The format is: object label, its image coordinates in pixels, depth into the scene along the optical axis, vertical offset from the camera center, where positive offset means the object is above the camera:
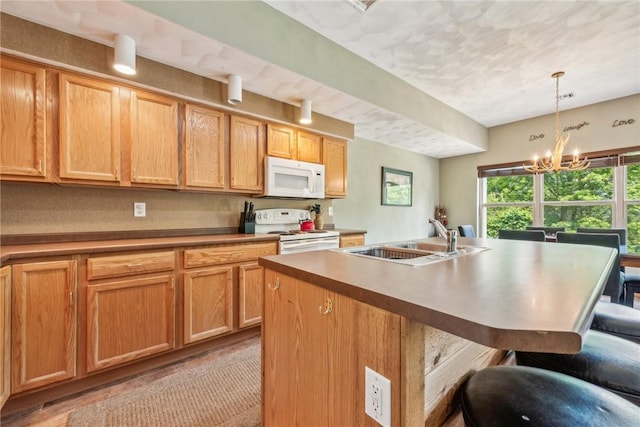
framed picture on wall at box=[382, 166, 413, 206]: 4.72 +0.44
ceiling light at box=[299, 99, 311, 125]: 2.86 +1.07
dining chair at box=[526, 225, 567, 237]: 3.74 -0.26
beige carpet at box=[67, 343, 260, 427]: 1.51 -1.17
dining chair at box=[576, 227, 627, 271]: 3.17 -0.24
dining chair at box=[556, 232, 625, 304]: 2.47 -0.32
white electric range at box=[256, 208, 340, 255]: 2.76 -0.24
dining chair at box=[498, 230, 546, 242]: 3.10 -0.28
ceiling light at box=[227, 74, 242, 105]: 2.32 +1.05
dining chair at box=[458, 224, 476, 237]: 4.03 -0.30
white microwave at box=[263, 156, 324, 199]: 2.87 +0.36
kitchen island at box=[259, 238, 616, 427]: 0.58 -0.29
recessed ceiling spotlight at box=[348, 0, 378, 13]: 2.04 +1.58
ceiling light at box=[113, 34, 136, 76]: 1.79 +1.05
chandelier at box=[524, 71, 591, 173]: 3.08 +0.57
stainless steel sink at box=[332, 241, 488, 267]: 1.38 -0.23
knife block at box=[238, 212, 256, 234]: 2.90 -0.17
